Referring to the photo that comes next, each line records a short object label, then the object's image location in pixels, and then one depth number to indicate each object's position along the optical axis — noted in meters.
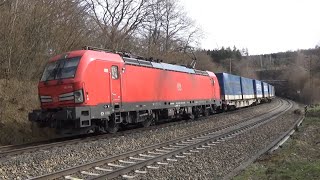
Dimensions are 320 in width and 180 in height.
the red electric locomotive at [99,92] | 14.12
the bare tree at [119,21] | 36.84
